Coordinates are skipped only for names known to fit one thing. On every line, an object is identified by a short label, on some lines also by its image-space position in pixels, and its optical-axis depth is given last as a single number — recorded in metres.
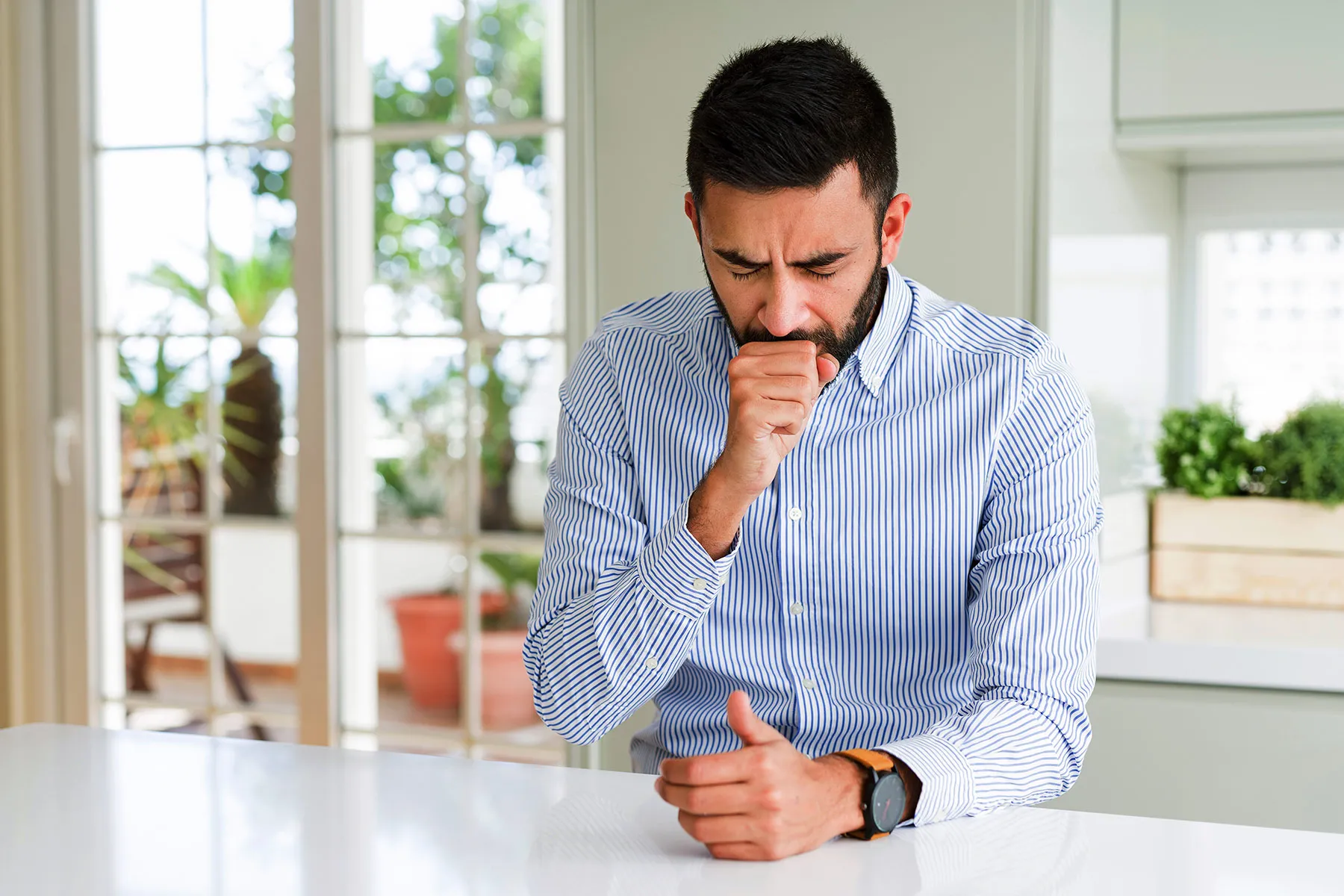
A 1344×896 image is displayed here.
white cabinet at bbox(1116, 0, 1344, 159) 2.22
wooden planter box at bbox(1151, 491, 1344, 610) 2.31
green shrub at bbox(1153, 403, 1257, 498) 2.40
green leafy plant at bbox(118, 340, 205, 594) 4.13
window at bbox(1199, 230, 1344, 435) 2.65
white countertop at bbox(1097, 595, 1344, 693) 2.00
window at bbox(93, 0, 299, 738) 3.06
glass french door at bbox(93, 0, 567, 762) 2.87
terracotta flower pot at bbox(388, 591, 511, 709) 5.47
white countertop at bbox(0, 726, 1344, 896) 0.98
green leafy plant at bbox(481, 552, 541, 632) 5.06
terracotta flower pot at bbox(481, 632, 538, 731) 5.20
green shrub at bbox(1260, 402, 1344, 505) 2.32
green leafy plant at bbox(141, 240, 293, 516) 5.57
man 1.33
